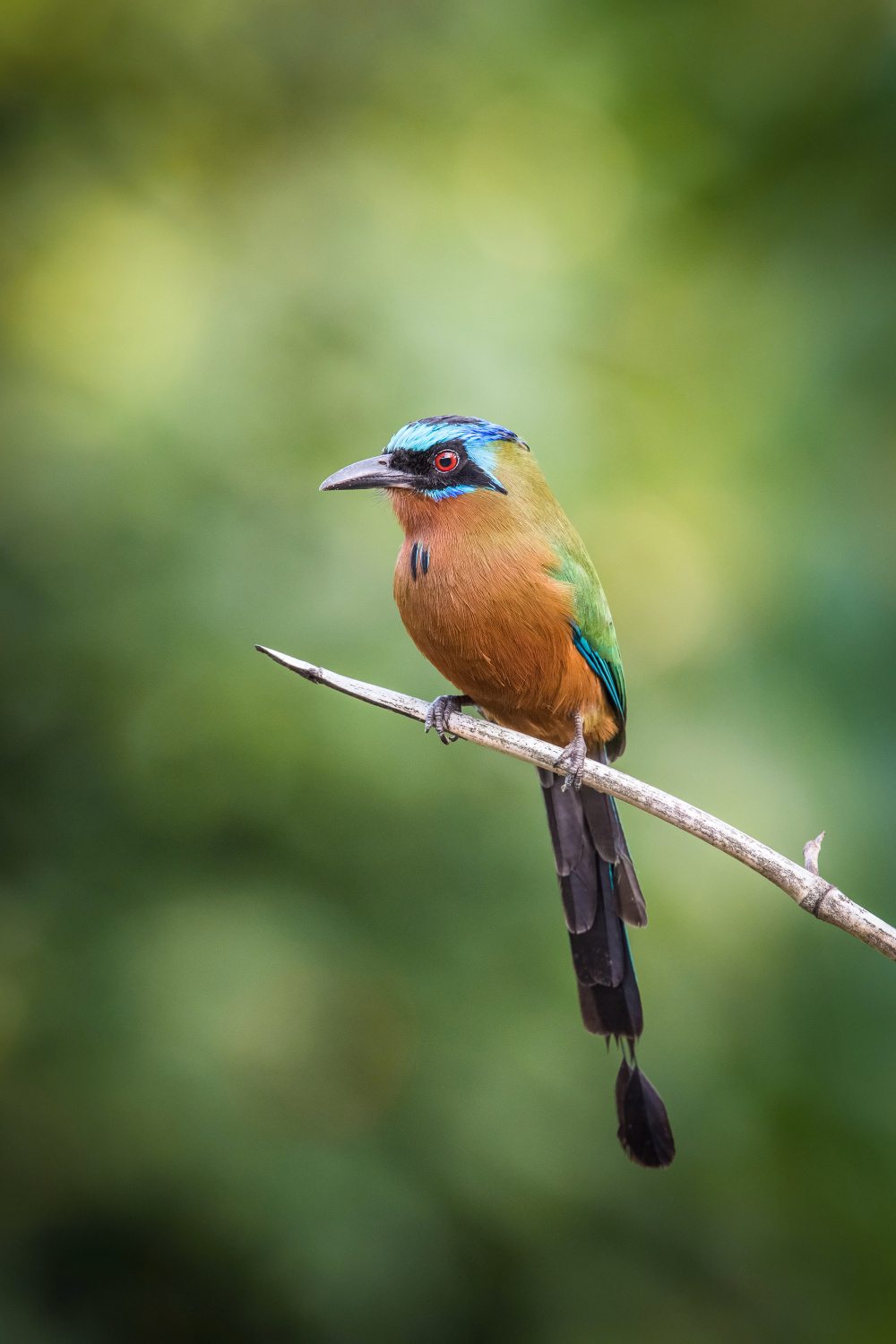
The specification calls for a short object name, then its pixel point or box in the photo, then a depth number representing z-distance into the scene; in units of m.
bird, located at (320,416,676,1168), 5.83
